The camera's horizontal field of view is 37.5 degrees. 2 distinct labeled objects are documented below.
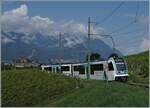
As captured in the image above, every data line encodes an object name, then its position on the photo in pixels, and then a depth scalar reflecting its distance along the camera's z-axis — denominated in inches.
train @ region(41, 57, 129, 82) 876.1
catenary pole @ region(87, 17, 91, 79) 961.1
